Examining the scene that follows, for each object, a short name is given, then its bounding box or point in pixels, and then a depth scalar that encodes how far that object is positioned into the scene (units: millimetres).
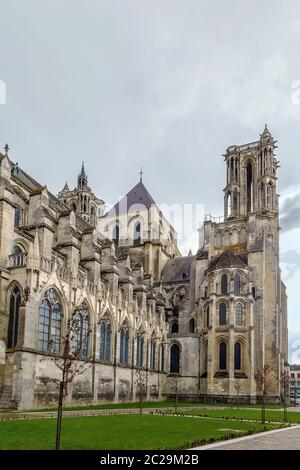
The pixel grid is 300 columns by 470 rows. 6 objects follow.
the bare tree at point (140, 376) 52719
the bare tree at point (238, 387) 54638
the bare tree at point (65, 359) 13711
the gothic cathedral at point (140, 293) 36312
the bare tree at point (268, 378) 57719
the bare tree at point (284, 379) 51669
